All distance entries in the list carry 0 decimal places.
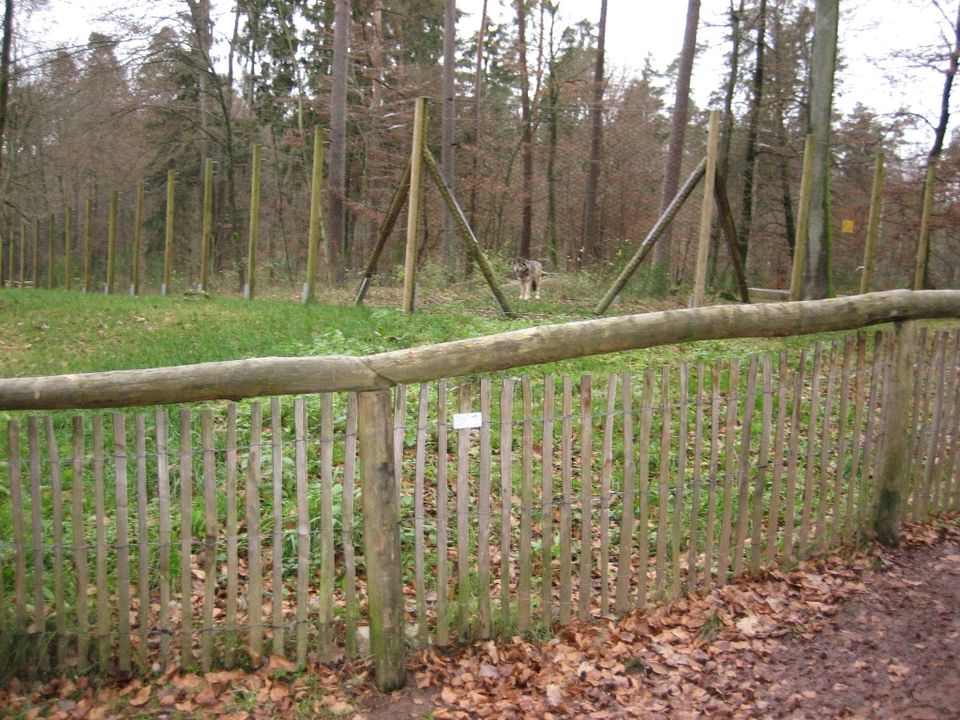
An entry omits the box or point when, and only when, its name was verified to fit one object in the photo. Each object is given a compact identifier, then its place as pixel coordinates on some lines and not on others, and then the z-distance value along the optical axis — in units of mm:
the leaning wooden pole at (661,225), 9305
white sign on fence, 3328
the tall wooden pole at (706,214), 8992
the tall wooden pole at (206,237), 13047
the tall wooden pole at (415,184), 9297
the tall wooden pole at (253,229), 12117
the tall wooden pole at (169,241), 13789
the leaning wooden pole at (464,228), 9344
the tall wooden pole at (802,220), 10070
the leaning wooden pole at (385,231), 9703
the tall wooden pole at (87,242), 17094
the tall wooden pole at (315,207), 10992
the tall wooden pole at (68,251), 18391
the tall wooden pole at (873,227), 11656
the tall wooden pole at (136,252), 14625
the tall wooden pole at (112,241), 15781
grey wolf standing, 12953
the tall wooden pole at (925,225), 13586
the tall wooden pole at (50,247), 20888
